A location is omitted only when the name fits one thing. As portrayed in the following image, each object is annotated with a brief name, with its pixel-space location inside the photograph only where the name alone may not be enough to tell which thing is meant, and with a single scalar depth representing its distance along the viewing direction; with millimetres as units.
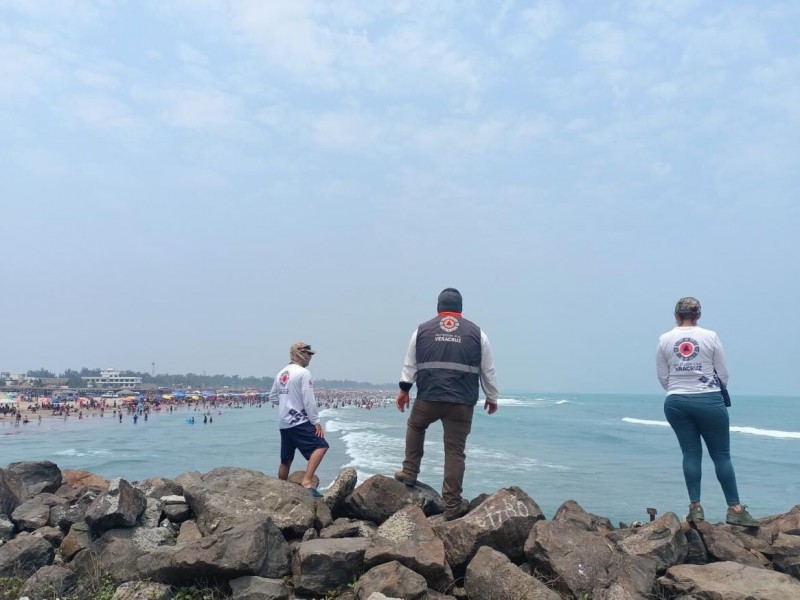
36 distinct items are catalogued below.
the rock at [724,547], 5457
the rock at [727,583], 4652
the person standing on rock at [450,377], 5789
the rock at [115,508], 5652
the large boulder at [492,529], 5227
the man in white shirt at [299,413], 6855
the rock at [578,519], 6051
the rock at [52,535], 6039
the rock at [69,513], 6305
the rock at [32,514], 6344
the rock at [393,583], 4555
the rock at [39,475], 8156
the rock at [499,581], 4605
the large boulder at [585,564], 4707
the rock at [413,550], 4879
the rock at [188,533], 5680
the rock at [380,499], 6070
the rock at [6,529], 6145
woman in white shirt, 5996
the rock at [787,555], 5539
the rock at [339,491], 6199
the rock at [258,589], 4668
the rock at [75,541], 5750
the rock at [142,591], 4836
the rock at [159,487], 6621
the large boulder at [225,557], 4828
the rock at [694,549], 5570
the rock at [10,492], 6602
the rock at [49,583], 5148
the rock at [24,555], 5539
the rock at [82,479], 8836
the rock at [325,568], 4840
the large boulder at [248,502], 5777
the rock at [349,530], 5652
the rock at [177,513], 6105
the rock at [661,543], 5312
